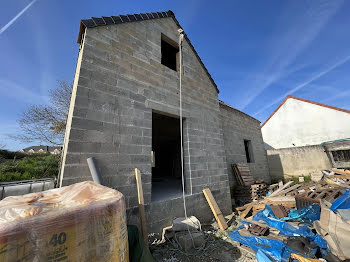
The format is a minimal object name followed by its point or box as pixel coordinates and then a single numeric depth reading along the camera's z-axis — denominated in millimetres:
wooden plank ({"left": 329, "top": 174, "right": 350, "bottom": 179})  6793
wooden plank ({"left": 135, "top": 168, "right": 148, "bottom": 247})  2965
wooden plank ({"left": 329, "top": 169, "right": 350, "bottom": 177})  7121
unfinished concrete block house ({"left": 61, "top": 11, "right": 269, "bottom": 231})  3035
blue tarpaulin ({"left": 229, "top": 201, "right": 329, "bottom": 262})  2746
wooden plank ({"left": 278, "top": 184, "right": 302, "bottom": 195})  6130
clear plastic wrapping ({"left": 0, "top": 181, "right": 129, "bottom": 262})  1045
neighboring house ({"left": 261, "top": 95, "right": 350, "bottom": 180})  11380
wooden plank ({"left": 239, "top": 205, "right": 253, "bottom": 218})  5030
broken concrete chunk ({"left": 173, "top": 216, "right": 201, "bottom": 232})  3375
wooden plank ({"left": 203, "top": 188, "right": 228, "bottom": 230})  4233
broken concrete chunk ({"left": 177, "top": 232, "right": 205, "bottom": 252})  3090
